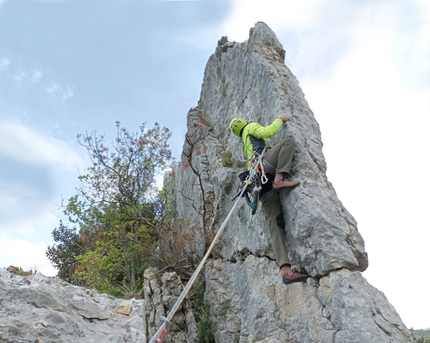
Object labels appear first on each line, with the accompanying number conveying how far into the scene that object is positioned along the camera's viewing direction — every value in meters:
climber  6.41
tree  12.63
